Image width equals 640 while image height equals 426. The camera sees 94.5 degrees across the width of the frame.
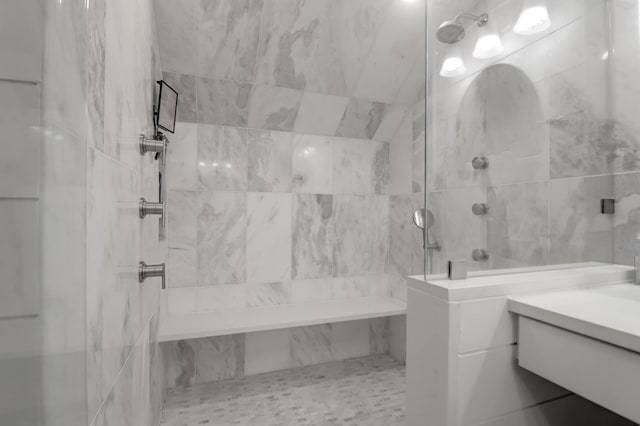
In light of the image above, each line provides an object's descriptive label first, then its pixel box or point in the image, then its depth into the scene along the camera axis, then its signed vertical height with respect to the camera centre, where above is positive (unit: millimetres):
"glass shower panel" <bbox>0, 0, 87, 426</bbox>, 288 -3
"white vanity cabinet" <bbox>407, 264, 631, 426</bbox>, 829 -429
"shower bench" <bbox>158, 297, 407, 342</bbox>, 1734 -678
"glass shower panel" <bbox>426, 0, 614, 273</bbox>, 1090 +334
